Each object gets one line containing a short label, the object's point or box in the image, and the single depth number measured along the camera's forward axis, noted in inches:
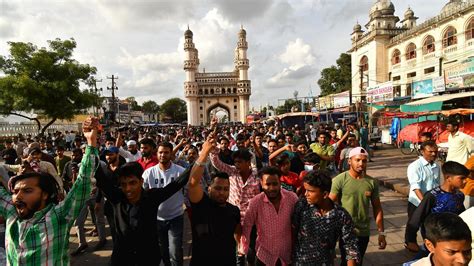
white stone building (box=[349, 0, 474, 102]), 619.6
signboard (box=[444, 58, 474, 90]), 462.6
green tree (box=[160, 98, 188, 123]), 3235.7
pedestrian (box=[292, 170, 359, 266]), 84.8
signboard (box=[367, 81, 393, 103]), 693.9
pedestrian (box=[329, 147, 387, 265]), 104.7
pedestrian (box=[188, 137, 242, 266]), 87.7
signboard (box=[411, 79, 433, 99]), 557.0
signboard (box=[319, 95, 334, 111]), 1160.2
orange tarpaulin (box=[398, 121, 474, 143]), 361.1
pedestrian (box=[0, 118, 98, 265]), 66.4
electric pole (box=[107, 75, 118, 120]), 966.4
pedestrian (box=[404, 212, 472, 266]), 57.2
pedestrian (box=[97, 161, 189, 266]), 85.4
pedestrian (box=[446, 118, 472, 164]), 178.5
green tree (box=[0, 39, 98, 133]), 650.2
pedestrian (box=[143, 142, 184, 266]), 126.4
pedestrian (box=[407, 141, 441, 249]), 130.1
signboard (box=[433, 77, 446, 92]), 515.5
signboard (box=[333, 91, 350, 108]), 983.3
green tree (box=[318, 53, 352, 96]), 1708.9
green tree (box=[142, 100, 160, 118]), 3428.9
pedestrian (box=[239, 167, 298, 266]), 92.0
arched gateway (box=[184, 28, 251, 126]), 2495.1
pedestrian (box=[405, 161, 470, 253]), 95.6
